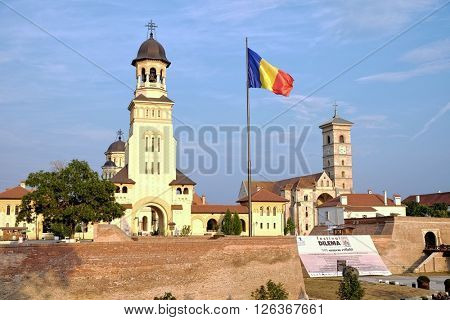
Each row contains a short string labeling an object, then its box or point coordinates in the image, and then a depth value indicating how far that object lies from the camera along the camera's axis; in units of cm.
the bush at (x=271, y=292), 2412
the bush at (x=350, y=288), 2542
